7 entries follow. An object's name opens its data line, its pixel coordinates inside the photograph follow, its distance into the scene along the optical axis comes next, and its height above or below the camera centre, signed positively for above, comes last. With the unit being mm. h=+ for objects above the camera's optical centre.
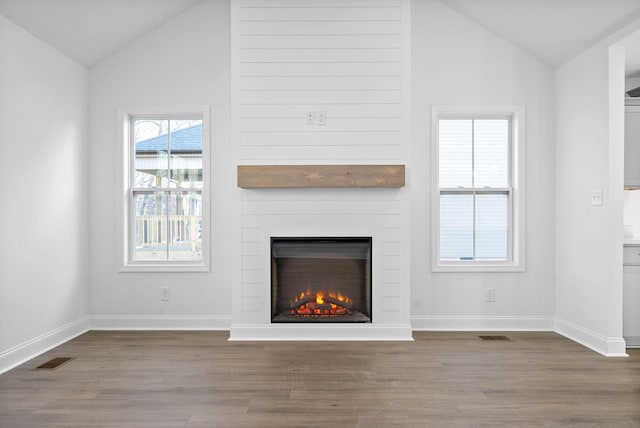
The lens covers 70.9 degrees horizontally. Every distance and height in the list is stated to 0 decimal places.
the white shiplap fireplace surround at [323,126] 3930 +770
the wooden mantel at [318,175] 3824 +331
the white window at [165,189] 4477 +246
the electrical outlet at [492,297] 4355 -802
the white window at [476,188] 4449 +258
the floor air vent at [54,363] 3227 -1102
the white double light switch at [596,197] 3621 +142
